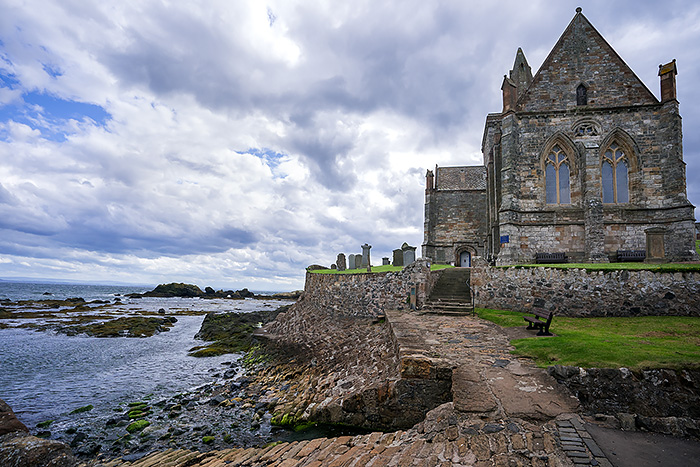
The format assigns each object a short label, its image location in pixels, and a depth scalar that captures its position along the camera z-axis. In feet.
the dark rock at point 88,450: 28.96
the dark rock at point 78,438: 30.60
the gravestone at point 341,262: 86.00
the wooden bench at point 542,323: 31.83
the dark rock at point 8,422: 27.17
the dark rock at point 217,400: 38.88
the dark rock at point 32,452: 23.30
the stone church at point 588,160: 65.10
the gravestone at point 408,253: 66.08
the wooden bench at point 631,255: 62.34
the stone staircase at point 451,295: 49.13
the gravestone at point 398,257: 70.08
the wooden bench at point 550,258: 66.80
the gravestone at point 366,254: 75.36
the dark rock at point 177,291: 274.57
